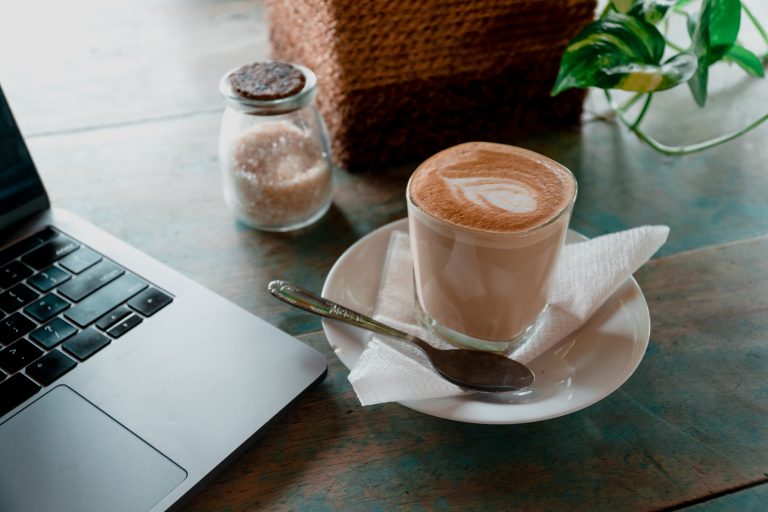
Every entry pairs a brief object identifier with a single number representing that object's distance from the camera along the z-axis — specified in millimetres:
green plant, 613
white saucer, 421
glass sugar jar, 603
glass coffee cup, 443
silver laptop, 400
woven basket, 639
